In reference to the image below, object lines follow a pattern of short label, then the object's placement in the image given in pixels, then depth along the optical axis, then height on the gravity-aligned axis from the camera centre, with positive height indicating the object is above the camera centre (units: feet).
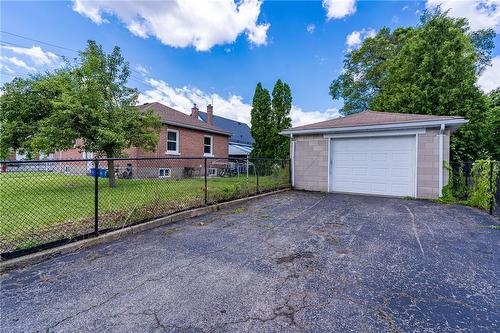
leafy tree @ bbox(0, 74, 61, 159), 25.77 +5.85
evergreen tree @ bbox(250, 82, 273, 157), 54.08 +10.22
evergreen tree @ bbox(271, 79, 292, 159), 53.21 +11.69
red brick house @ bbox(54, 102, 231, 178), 40.80 +3.33
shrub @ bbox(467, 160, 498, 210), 18.64 -1.45
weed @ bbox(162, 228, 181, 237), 13.52 -4.07
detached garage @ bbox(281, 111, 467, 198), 24.20 +1.35
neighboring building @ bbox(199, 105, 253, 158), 68.05 +12.28
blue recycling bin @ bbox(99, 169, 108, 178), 33.85 -1.73
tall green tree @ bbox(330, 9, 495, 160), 36.55 +14.28
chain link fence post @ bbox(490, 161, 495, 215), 18.60 -2.47
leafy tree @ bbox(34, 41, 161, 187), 24.58 +5.71
